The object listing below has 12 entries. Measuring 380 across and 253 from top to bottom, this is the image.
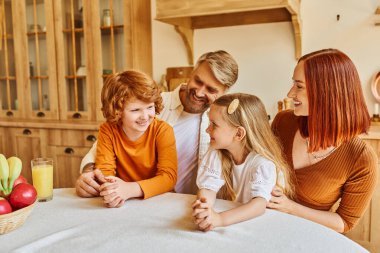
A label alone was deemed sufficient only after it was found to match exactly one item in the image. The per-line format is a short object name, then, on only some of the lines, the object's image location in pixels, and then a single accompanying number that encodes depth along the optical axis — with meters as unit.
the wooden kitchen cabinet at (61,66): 3.25
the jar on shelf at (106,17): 3.26
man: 1.71
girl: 1.30
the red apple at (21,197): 1.05
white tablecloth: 0.94
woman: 1.31
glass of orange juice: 1.30
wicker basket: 1.00
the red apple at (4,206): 1.01
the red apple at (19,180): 1.15
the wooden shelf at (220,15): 2.44
